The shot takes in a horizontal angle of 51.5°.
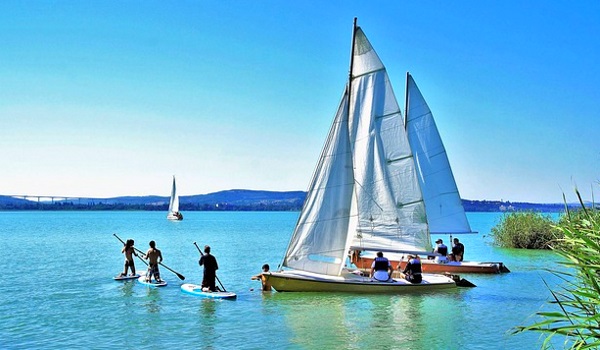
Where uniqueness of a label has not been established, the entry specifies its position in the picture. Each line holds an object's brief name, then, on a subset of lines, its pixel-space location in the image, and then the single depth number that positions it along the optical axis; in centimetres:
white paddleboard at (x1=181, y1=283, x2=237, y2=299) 2134
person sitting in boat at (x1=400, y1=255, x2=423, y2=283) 2247
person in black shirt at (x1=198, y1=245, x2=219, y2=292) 2109
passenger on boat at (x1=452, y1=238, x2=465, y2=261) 3002
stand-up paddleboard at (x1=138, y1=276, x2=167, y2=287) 2502
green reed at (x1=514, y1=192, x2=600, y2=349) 548
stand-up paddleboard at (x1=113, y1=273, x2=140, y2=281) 2691
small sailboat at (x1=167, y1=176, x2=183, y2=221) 10855
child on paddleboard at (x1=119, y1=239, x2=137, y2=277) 2605
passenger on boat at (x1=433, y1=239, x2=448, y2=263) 2909
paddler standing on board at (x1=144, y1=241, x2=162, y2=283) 2469
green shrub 4328
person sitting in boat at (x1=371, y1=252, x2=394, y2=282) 2219
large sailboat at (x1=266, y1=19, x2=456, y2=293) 2189
